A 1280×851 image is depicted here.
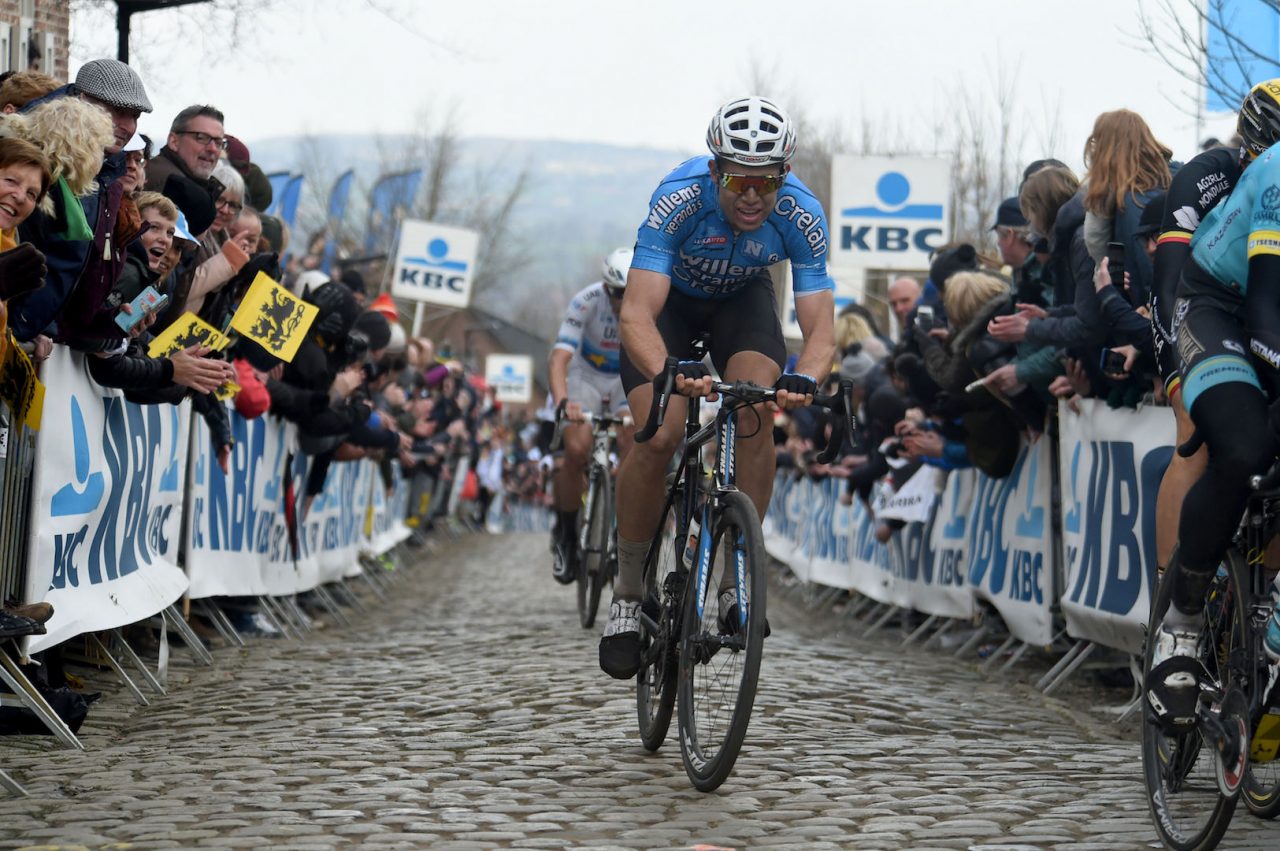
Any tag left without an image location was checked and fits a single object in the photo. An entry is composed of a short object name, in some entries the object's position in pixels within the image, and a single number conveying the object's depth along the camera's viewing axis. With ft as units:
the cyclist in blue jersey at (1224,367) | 30.30
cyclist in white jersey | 74.18
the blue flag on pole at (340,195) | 233.55
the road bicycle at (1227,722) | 29.40
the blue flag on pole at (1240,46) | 70.49
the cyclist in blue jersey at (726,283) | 40.70
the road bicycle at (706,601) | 35.37
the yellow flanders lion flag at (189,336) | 55.83
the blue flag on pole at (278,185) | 141.38
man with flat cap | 42.04
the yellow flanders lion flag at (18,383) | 38.83
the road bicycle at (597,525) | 73.67
